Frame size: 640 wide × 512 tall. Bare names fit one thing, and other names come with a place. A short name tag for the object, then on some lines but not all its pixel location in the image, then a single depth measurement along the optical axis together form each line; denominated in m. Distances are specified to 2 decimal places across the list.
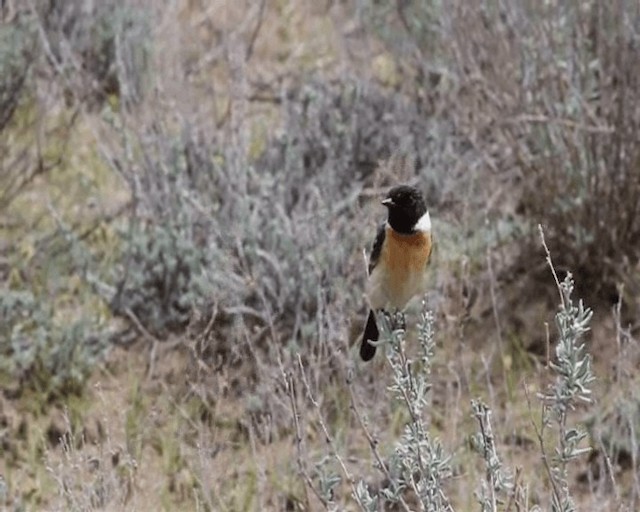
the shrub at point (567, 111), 9.02
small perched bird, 7.29
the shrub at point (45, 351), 8.77
